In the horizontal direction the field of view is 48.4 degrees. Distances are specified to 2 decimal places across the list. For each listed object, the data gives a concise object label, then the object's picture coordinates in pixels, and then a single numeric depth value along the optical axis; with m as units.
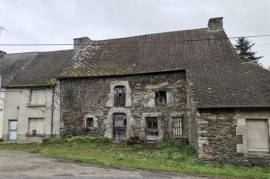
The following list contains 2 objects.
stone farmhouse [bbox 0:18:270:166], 13.53
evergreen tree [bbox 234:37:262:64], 36.84
